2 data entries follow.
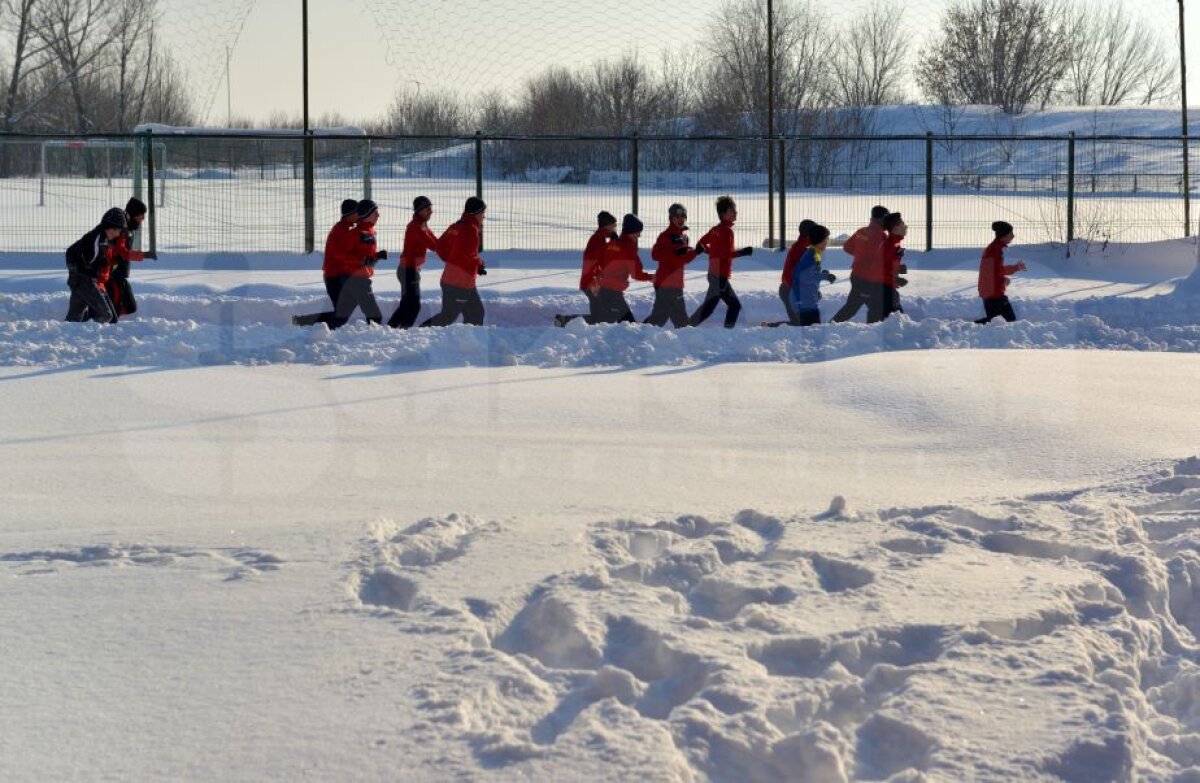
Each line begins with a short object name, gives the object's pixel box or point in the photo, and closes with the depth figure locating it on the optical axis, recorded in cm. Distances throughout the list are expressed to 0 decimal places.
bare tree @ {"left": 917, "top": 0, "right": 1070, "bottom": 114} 6712
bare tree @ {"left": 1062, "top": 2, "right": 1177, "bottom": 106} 7300
